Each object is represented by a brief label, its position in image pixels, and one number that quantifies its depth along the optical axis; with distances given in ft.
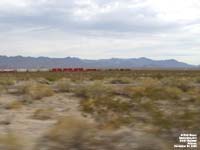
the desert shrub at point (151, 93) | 82.77
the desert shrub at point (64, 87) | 137.27
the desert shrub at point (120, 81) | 197.86
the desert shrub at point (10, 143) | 39.52
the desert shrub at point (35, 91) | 112.88
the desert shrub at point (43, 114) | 72.03
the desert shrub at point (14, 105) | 88.02
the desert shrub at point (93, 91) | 112.83
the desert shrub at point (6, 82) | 190.19
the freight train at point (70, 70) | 531.41
